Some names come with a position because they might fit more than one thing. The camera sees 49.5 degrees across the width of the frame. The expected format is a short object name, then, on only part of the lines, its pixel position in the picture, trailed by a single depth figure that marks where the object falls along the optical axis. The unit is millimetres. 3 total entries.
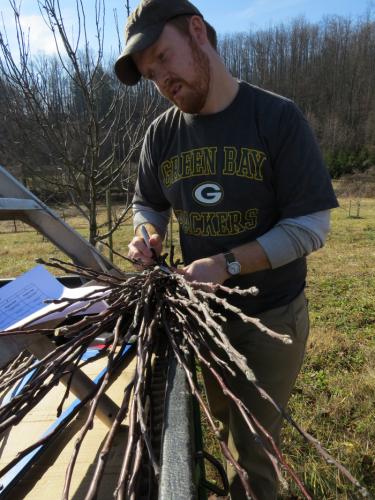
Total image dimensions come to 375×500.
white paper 1352
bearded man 1568
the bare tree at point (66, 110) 3867
